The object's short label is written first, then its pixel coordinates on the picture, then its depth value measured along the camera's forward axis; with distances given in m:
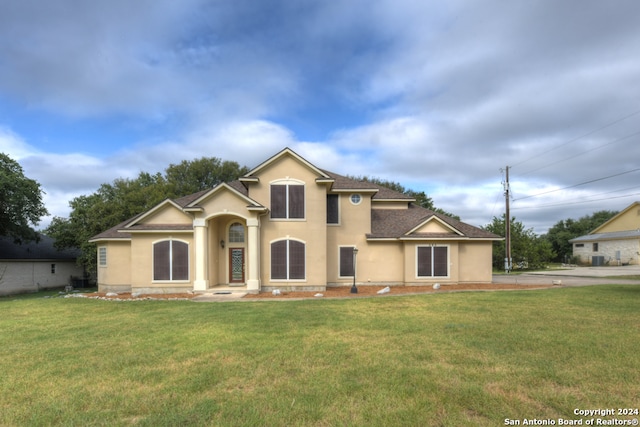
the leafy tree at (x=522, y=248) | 34.84
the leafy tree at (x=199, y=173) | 42.69
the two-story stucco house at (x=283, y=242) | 16.69
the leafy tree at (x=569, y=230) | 60.66
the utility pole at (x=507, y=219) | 25.98
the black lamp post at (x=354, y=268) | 16.00
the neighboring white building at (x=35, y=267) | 28.39
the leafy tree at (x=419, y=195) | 44.31
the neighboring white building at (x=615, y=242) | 38.88
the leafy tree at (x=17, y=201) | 24.77
